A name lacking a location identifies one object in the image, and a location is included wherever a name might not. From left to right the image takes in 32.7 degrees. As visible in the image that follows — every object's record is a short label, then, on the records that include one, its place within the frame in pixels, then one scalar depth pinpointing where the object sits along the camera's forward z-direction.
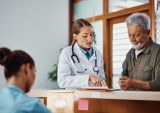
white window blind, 5.22
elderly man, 2.04
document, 1.86
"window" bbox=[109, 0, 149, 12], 4.93
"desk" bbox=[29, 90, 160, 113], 1.67
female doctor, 2.02
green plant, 5.71
